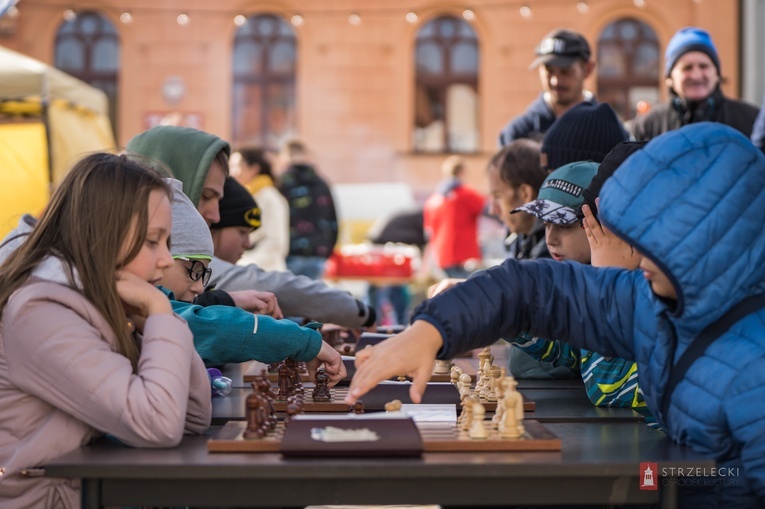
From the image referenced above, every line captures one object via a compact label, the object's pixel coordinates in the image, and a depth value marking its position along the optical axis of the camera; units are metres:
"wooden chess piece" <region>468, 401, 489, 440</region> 2.20
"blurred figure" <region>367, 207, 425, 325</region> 14.52
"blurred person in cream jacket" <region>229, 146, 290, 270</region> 8.83
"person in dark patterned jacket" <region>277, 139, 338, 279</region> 10.03
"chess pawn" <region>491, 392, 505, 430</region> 2.31
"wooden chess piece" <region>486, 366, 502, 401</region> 2.80
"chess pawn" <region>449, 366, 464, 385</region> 3.09
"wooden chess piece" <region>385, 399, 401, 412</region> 2.46
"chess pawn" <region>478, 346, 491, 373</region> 3.11
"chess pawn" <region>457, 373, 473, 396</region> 2.82
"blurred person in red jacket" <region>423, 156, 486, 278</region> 12.05
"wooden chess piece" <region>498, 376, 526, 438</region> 2.23
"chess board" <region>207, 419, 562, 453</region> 2.16
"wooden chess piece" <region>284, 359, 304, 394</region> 2.94
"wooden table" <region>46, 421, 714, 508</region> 2.02
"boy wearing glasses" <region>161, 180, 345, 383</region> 2.99
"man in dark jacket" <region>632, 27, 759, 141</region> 6.27
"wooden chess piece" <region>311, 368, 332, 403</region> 2.83
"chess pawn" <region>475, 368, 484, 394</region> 2.91
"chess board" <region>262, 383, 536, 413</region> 2.73
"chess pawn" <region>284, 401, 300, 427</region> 2.36
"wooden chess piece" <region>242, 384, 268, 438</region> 2.24
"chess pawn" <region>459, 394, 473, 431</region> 2.30
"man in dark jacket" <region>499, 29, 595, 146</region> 6.16
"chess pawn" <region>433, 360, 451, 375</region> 3.52
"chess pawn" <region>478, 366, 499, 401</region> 2.86
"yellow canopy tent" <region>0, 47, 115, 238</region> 8.73
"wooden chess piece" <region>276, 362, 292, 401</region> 2.86
